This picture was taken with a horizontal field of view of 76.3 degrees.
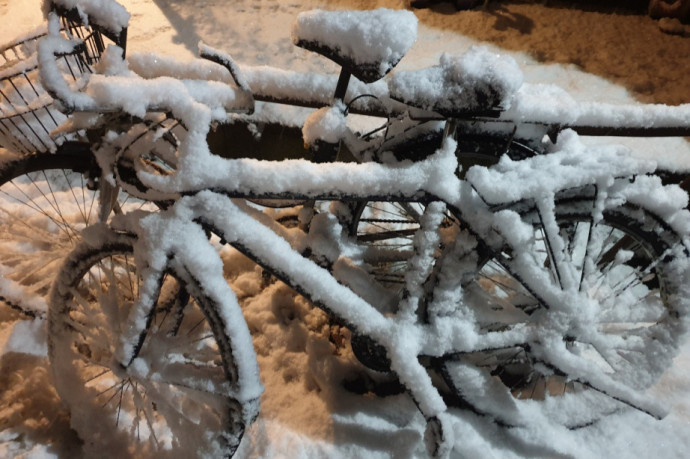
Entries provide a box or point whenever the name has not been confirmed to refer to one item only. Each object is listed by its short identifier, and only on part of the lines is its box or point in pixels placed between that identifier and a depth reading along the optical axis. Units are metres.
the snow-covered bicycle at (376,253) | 1.54
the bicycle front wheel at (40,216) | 1.90
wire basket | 1.94
